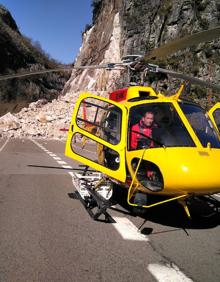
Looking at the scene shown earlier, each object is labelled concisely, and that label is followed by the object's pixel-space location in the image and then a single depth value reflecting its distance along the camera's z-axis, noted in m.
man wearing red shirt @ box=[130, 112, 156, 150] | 3.75
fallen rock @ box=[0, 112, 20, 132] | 24.28
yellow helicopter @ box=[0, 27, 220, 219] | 3.28
